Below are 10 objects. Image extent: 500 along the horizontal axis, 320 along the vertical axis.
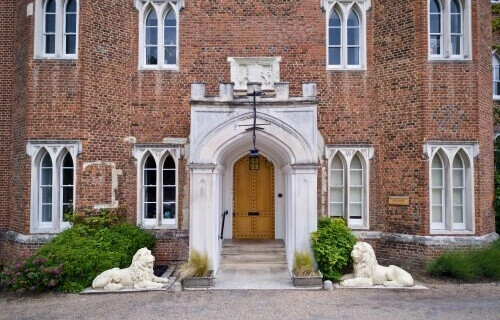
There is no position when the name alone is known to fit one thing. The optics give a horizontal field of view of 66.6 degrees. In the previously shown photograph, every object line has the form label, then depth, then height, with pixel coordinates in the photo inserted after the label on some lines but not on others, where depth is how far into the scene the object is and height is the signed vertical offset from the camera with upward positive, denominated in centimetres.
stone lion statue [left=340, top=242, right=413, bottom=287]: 907 -224
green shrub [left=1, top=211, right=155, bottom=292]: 873 -184
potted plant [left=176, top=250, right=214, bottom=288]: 891 -219
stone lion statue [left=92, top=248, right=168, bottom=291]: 885 -225
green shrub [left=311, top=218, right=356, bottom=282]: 919 -165
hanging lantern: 1266 +58
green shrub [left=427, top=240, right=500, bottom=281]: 952 -215
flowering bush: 864 -215
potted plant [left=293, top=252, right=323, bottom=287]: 886 -219
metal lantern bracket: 958 +147
